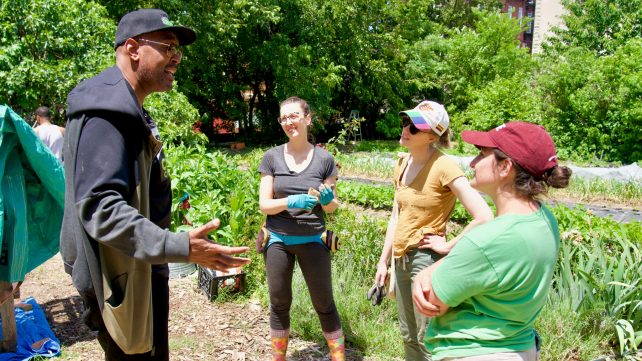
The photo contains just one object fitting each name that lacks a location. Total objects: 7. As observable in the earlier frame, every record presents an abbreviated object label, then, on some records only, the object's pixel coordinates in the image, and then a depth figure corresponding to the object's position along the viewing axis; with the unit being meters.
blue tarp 3.70
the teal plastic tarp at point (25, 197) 3.02
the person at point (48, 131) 7.15
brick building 38.34
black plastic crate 4.79
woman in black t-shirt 3.31
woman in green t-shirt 1.72
